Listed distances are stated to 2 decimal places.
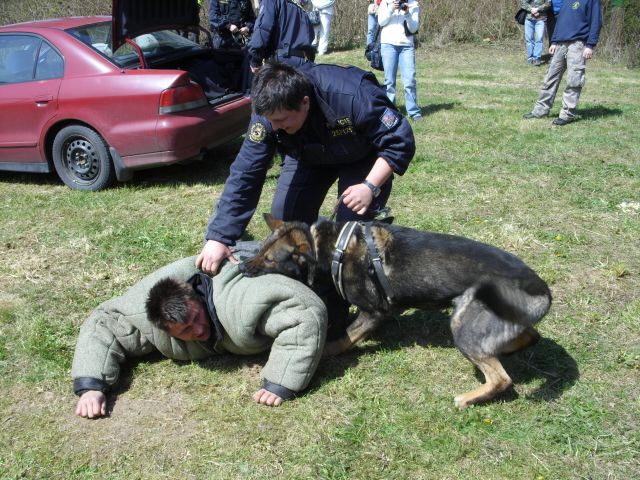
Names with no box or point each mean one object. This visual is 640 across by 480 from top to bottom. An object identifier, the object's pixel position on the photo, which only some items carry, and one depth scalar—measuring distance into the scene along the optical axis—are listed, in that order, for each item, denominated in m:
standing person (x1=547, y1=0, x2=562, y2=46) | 11.44
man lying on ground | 3.10
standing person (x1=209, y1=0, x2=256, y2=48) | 9.58
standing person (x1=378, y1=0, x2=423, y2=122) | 9.02
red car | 5.93
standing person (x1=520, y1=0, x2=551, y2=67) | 15.20
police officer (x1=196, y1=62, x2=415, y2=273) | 3.28
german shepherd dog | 2.96
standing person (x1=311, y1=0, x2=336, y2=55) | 16.95
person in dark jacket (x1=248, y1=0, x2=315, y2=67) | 7.00
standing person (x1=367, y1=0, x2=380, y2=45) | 13.42
